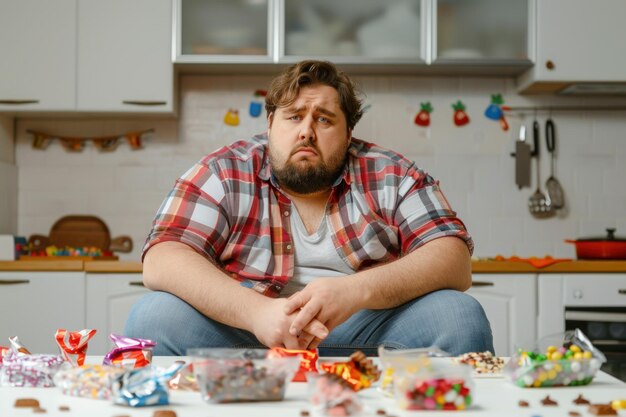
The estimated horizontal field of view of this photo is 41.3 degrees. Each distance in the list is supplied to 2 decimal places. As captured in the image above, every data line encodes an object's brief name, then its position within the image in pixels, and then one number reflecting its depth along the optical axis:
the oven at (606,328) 3.28
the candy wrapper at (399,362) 1.20
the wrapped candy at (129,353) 1.45
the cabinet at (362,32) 3.54
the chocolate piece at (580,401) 1.19
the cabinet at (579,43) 3.54
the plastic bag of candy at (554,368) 1.33
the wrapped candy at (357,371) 1.29
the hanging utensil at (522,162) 3.77
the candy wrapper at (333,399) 1.11
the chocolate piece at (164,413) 1.08
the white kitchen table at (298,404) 1.12
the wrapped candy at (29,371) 1.31
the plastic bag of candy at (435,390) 1.14
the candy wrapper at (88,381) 1.21
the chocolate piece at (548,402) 1.18
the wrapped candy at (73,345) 1.47
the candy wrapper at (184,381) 1.27
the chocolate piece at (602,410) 1.11
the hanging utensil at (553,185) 3.79
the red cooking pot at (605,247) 3.37
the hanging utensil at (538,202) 3.77
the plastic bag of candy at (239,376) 1.18
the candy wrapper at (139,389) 1.15
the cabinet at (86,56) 3.52
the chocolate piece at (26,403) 1.14
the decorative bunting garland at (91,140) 3.79
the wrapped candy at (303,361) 1.36
